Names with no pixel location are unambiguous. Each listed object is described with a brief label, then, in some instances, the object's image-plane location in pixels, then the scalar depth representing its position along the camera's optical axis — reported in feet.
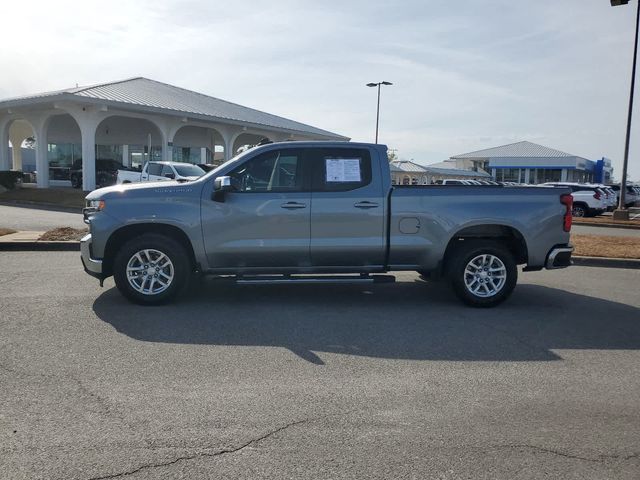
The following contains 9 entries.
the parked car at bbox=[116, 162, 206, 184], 66.85
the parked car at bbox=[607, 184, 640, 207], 114.68
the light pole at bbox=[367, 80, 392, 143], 135.20
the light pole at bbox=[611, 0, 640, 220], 69.97
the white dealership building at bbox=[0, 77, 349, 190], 79.10
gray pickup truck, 22.22
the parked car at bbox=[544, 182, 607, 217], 83.17
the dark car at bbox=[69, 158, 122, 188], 95.23
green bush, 86.89
